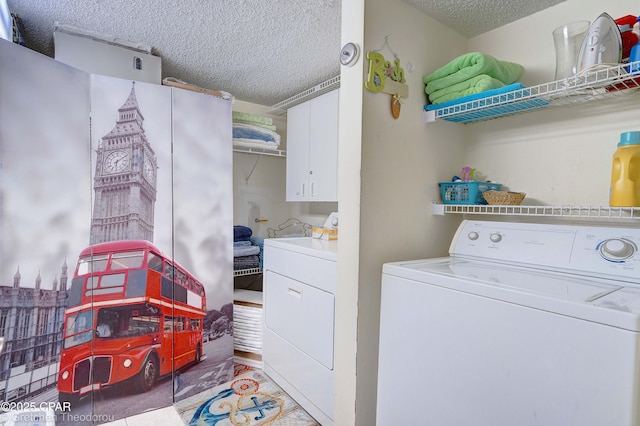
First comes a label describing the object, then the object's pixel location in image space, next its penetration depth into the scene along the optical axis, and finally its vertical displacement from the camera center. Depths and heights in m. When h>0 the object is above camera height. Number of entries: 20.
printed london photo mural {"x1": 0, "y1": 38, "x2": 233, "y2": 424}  1.52 -0.23
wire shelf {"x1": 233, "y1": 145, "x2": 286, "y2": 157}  2.66 +0.47
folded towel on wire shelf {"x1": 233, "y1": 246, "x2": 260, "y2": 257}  2.59 -0.40
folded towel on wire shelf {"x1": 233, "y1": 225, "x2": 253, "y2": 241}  2.69 -0.26
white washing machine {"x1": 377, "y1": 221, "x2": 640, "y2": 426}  0.77 -0.37
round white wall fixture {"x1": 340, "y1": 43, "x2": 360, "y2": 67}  1.35 +0.66
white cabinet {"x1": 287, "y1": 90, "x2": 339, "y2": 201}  2.32 +0.44
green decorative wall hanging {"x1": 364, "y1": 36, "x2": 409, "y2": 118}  1.34 +0.56
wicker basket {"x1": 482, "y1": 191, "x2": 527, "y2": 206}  1.40 +0.04
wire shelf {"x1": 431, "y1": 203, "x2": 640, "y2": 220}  1.11 -0.02
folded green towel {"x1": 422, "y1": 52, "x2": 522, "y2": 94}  1.34 +0.61
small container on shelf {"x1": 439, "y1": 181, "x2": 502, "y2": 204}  1.49 +0.07
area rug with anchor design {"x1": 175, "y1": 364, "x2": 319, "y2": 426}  1.82 -1.26
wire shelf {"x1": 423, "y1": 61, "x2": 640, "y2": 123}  1.07 +0.45
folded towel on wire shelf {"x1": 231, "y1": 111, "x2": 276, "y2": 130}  2.62 +0.72
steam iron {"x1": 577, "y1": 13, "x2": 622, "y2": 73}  1.08 +0.57
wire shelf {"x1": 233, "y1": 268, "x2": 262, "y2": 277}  2.62 -0.58
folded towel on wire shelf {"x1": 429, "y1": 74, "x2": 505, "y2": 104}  1.33 +0.53
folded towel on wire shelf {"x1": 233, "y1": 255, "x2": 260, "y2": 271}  2.61 -0.50
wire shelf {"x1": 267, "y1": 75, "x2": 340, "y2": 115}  2.33 +0.91
